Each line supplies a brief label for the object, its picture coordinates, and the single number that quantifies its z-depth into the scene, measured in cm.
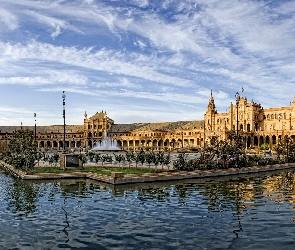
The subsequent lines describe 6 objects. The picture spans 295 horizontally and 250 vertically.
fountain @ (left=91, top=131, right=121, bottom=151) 12442
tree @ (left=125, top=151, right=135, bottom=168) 5135
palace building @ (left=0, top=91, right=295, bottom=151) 11819
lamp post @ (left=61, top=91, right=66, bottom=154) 4492
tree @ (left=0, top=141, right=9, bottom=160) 7626
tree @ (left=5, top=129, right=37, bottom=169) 4656
